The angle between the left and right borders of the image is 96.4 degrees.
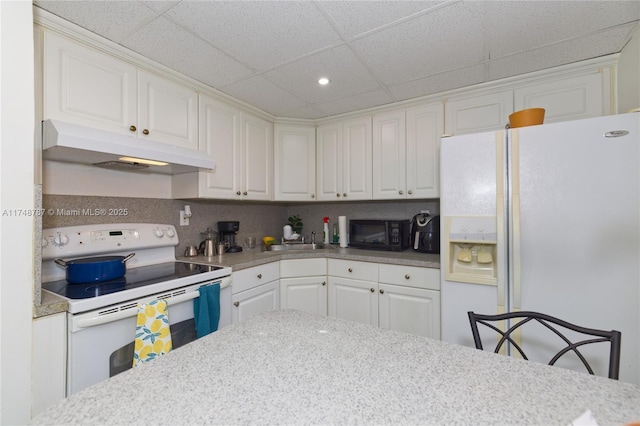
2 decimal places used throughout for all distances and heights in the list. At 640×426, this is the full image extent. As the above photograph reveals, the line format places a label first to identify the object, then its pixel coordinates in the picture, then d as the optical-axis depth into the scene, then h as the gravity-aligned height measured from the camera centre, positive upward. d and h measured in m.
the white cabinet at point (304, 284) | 2.35 -0.58
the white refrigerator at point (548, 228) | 1.32 -0.08
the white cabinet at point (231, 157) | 2.09 +0.48
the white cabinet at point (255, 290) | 1.95 -0.56
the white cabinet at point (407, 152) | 2.26 +0.51
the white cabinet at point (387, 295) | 1.99 -0.61
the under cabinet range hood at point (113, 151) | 1.29 +0.33
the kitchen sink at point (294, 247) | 2.76 -0.32
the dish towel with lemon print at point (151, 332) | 1.33 -0.56
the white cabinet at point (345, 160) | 2.58 +0.51
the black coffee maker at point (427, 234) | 2.29 -0.16
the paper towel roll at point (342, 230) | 2.69 -0.15
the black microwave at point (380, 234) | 2.43 -0.18
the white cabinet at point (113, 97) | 1.38 +0.67
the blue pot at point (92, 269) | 1.42 -0.27
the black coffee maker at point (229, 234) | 2.44 -0.17
